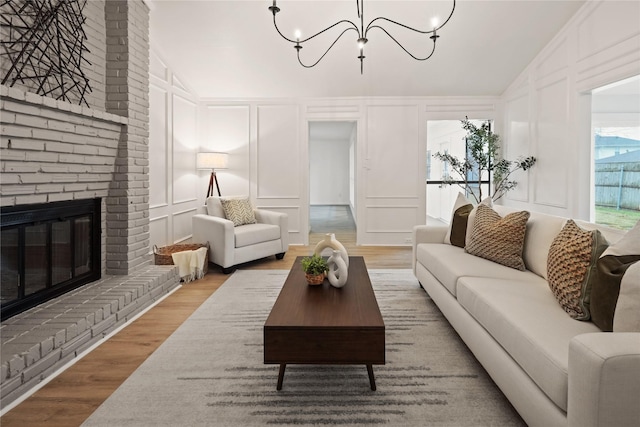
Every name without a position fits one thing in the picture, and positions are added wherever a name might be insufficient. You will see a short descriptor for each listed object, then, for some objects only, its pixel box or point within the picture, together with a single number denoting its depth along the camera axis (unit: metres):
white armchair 4.31
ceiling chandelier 4.35
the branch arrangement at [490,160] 5.49
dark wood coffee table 1.80
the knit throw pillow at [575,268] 1.72
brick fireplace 2.09
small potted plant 2.43
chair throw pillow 4.83
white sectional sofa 1.10
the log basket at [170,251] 3.97
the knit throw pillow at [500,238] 2.69
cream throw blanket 3.96
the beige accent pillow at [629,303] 1.31
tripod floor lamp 5.42
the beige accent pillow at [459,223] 3.39
